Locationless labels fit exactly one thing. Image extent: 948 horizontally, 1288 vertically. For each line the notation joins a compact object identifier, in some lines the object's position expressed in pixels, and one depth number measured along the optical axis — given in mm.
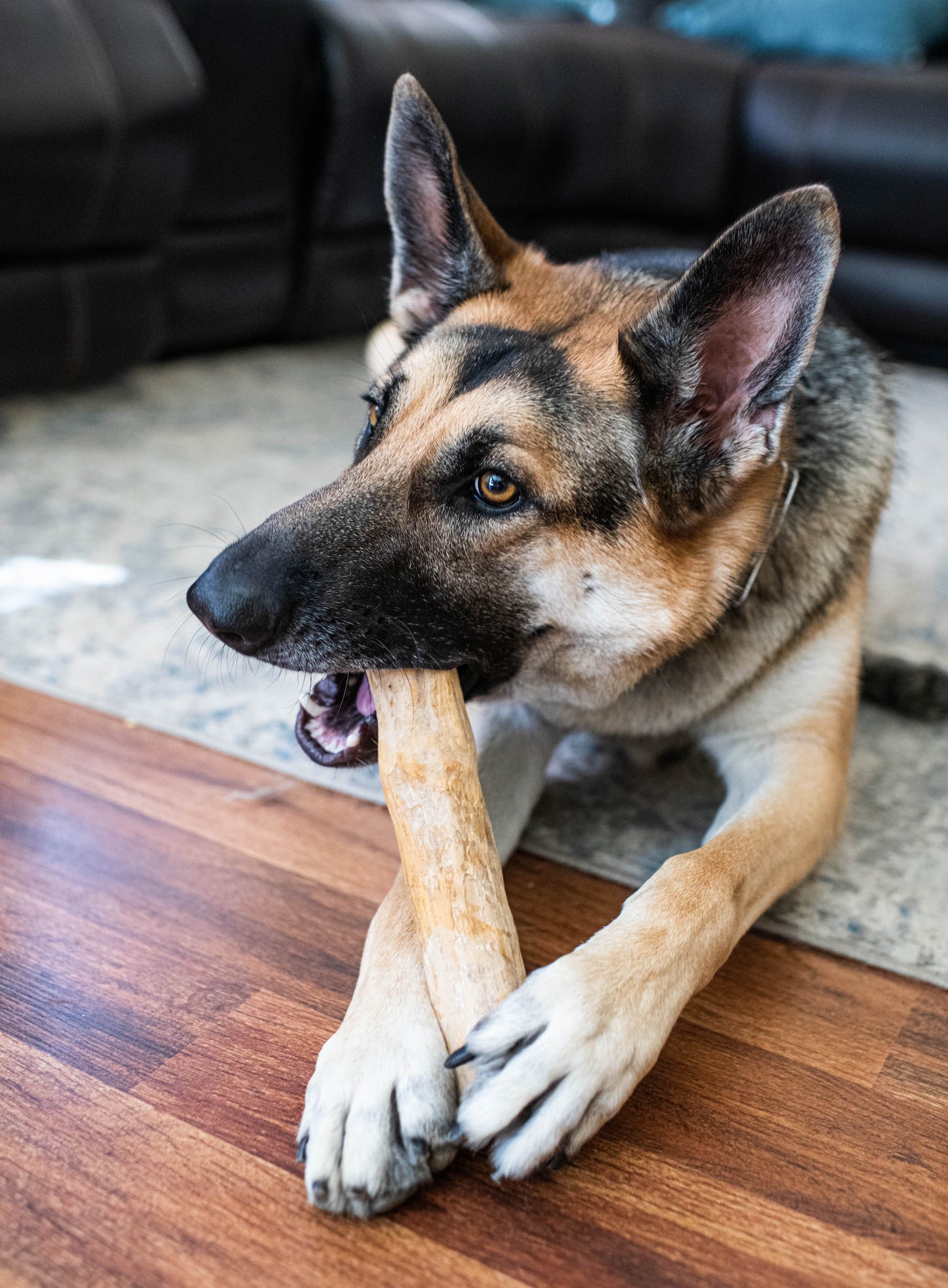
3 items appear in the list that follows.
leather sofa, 892
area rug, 492
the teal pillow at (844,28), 1630
